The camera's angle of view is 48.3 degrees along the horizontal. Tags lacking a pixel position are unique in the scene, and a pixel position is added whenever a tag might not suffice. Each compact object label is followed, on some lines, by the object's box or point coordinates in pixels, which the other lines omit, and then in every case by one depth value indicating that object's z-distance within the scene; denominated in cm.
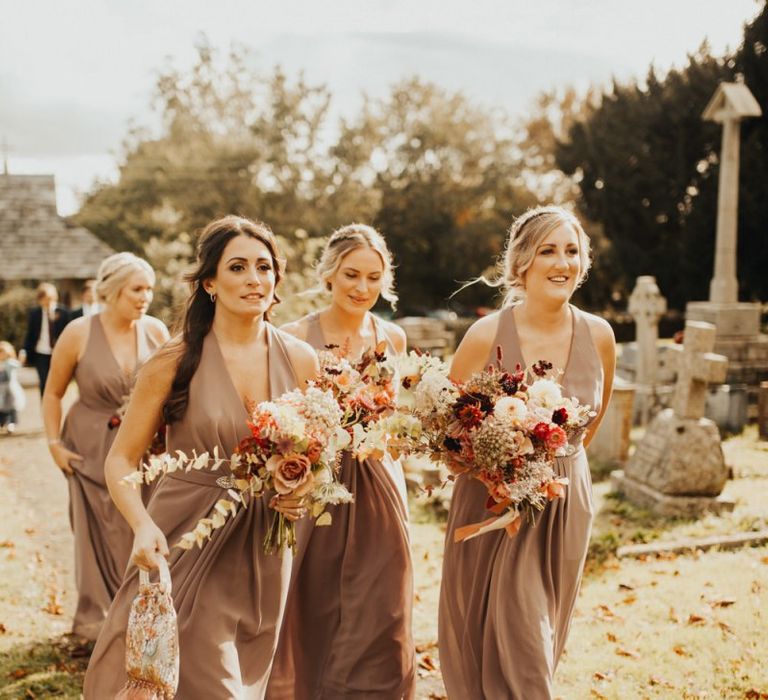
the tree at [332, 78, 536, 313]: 3881
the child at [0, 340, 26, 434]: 1470
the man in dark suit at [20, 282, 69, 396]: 1343
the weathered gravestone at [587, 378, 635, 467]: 1095
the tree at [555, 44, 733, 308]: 2642
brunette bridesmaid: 335
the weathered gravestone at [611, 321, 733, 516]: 855
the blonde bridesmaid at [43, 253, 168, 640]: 598
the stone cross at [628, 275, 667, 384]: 1344
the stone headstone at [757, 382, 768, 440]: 1246
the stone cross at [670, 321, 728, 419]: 843
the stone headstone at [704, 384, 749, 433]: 1339
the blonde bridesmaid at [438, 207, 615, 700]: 398
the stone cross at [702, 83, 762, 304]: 1669
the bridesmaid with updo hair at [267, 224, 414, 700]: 463
